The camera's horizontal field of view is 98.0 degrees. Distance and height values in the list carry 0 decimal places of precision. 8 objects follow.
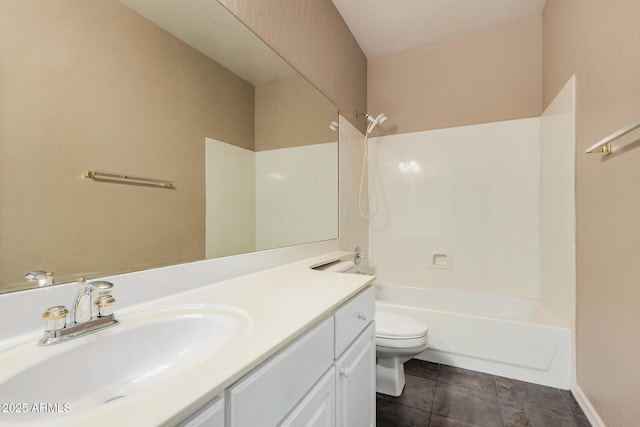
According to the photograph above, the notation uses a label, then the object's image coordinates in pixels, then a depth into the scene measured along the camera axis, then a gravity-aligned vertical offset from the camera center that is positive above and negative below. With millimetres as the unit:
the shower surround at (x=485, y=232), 1743 -159
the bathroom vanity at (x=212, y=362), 429 -296
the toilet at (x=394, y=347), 1511 -729
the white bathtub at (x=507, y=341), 1672 -822
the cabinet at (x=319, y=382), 518 -417
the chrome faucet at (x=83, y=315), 572 -227
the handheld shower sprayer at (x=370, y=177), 2548 +350
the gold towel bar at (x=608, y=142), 999 +299
